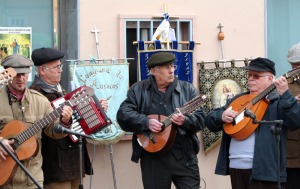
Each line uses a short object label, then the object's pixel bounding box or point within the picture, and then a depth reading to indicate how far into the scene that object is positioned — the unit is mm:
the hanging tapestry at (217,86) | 7301
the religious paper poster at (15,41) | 6920
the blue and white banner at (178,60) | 7078
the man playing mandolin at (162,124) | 5840
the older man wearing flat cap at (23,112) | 5406
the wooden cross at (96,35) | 7059
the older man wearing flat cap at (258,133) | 5406
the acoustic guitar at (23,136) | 5383
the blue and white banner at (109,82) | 6855
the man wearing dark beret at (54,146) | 5770
